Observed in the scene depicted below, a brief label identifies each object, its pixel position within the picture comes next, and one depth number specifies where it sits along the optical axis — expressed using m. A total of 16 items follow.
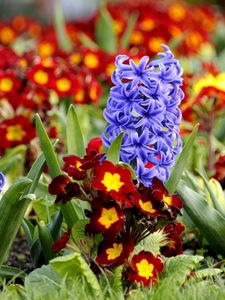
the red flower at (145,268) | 3.34
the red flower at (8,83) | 5.31
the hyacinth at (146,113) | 3.53
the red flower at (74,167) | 3.36
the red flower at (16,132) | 4.91
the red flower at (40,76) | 5.32
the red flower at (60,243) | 3.40
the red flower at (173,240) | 3.53
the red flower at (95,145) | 3.89
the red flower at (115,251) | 3.32
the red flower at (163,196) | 3.36
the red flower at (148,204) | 3.30
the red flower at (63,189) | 3.36
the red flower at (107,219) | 3.28
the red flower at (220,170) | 4.40
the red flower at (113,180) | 3.30
